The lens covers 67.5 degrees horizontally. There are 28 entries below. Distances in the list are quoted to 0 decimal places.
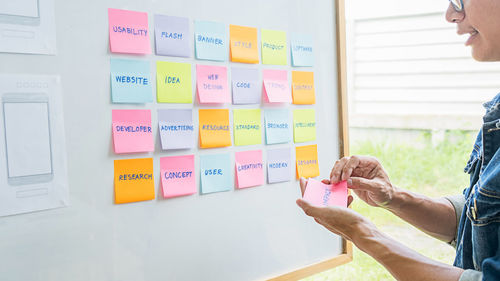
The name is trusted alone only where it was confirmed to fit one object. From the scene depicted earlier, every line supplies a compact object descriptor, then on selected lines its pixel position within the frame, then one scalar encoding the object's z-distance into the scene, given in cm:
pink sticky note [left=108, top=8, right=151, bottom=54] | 71
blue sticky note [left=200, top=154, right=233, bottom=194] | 83
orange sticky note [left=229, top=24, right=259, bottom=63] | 86
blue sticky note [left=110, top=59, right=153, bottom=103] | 71
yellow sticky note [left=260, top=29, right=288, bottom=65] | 92
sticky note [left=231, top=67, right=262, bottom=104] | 87
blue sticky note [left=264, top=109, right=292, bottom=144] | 93
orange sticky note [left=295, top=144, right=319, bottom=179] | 99
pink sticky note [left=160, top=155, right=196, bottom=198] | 77
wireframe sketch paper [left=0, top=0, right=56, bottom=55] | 60
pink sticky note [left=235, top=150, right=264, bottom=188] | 88
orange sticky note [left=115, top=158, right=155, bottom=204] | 72
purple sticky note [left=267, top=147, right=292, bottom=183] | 94
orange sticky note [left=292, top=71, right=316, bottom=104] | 98
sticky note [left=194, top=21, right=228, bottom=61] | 81
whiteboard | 66
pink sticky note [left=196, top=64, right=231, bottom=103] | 81
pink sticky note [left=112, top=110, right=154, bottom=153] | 71
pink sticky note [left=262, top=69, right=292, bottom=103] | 92
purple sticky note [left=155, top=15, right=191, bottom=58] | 76
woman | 63
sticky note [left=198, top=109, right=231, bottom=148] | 82
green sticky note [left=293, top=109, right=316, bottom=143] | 98
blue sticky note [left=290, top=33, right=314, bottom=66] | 97
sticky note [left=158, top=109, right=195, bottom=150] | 77
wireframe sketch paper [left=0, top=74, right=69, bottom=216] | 61
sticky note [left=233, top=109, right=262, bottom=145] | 88
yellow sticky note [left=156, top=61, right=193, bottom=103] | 76
